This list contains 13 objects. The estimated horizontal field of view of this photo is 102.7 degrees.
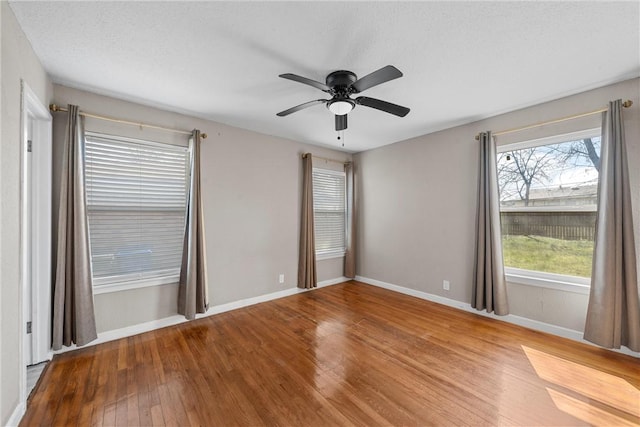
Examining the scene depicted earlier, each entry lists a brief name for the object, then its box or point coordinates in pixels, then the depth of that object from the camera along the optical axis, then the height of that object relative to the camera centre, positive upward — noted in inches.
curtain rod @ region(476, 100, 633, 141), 92.3 +39.6
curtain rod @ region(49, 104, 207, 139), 92.7 +38.4
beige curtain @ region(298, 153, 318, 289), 166.2 -16.1
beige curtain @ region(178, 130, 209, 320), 117.5 -19.9
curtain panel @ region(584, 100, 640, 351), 90.3 -14.7
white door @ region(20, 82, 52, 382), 87.5 -9.1
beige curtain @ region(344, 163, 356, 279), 195.3 -10.5
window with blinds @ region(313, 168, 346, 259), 183.9 +1.1
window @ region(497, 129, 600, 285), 106.1 +4.8
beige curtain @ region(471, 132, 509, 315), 121.7 -13.5
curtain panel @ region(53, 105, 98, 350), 91.1 -13.2
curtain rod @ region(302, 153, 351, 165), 169.8 +39.4
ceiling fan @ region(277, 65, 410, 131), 82.5 +39.2
